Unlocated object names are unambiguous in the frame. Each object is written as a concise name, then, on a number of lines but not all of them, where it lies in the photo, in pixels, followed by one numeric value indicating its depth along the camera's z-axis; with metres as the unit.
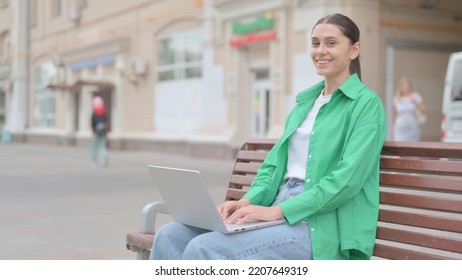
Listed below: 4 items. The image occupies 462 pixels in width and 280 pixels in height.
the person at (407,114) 12.31
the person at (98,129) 15.48
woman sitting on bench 2.78
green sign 16.06
